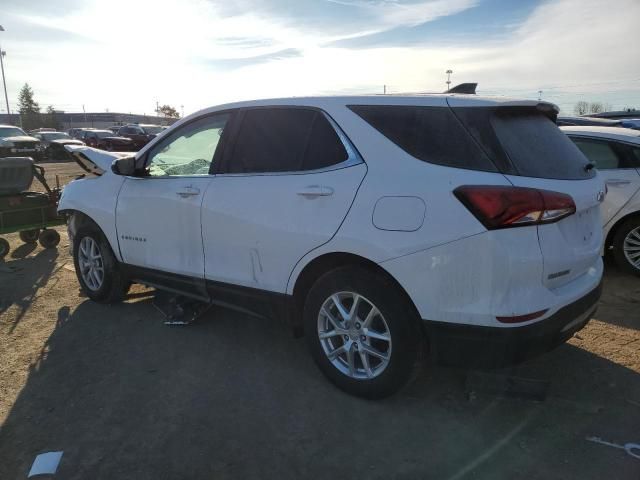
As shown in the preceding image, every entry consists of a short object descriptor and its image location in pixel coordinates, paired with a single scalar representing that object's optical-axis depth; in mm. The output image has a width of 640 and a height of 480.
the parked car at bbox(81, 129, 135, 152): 30438
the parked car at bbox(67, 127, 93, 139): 37738
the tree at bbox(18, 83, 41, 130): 68112
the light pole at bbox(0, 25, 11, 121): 61091
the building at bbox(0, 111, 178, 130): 82112
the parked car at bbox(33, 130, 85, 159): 29172
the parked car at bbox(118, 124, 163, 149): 31562
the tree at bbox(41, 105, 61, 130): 71919
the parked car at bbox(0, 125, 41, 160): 21736
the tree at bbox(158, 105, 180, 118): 108062
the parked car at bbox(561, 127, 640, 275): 5387
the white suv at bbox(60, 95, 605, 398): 2613
